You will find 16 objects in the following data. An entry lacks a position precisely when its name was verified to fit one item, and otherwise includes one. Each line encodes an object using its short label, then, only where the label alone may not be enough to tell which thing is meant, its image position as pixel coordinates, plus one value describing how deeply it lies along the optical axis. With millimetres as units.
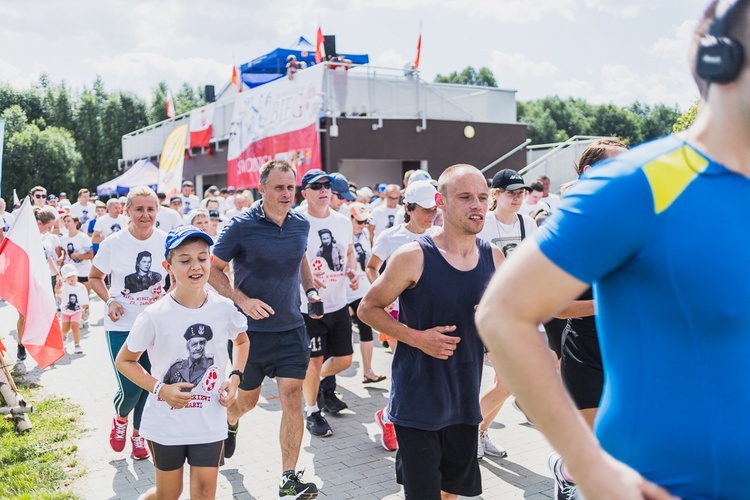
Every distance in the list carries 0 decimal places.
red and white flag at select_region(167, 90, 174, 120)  34562
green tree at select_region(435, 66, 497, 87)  95812
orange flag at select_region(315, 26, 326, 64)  21125
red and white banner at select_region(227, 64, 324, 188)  19578
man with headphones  1303
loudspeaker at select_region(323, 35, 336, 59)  22344
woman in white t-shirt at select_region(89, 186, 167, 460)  5574
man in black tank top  3479
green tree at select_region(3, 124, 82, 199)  48438
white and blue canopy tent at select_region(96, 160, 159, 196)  26594
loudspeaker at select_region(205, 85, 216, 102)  40212
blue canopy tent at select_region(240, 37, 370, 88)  24156
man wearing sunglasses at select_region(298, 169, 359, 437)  6582
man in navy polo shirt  5188
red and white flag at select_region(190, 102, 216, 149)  27344
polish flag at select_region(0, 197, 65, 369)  6148
